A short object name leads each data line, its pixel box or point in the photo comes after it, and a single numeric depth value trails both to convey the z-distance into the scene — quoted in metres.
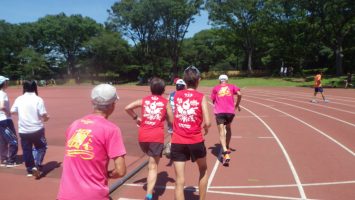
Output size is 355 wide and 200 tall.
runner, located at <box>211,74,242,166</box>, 8.74
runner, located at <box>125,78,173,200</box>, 5.73
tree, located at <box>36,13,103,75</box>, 75.69
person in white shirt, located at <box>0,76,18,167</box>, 7.58
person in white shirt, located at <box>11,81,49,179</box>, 6.96
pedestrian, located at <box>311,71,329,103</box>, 21.98
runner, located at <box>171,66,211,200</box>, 5.14
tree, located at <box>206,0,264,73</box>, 55.59
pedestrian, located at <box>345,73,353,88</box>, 33.46
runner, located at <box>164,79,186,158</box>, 6.77
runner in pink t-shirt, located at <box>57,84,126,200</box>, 2.99
